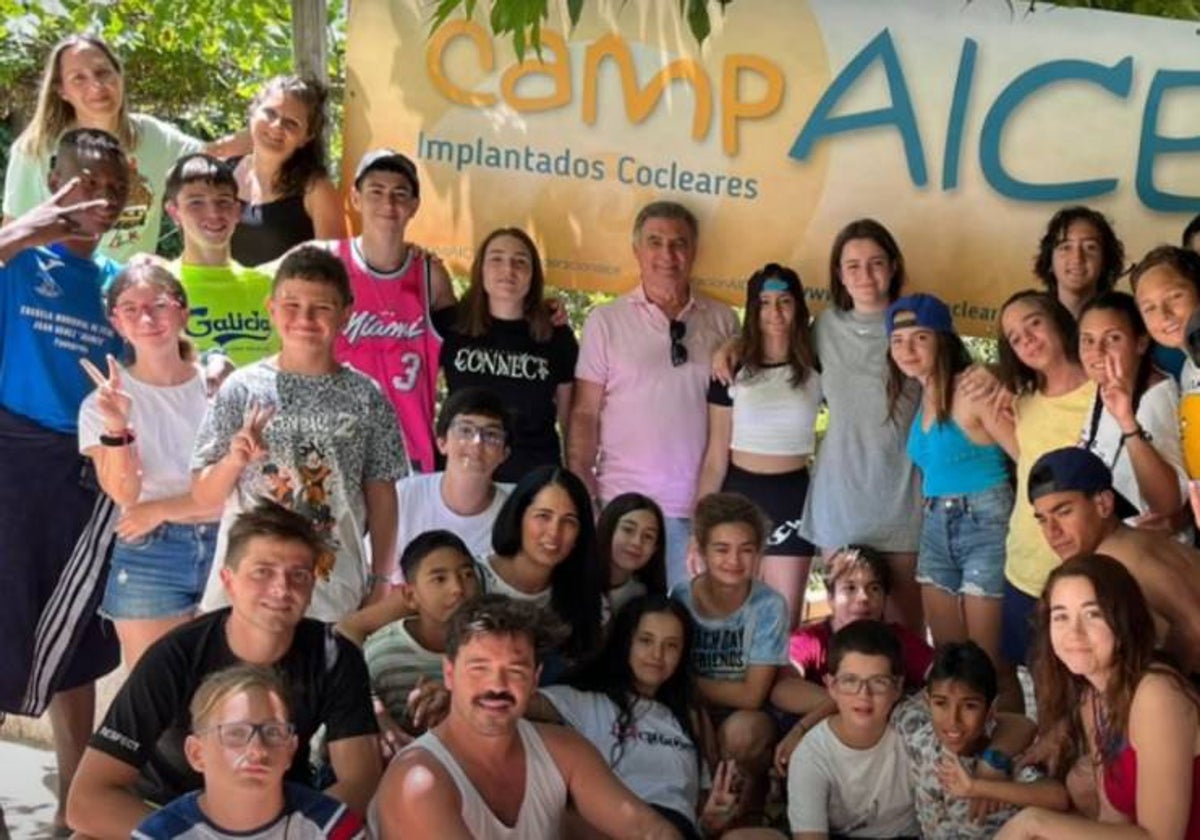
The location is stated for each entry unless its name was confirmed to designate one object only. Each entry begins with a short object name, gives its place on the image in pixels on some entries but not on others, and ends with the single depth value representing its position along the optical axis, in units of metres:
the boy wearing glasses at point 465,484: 5.84
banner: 6.80
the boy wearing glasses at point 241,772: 4.40
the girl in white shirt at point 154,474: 5.51
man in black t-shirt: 4.68
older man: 6.52
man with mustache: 4.68
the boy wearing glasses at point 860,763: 5.45
